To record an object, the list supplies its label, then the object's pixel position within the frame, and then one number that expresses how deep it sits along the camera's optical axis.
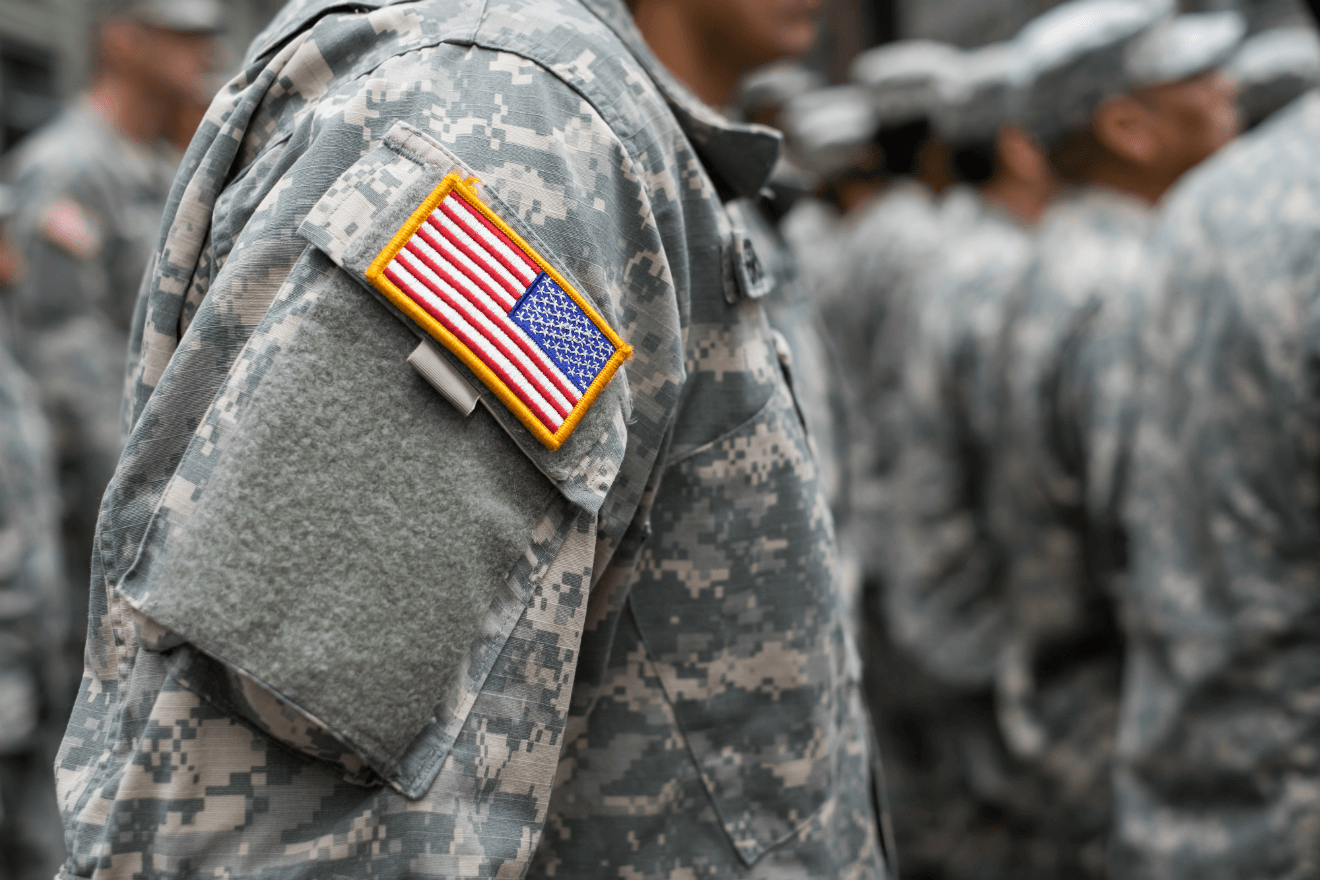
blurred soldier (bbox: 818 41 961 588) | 4.02
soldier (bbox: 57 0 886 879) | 0.70
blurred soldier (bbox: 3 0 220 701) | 3.35
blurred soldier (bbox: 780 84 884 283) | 5.16
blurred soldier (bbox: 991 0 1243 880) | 2.59
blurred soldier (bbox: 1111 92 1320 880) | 1.83
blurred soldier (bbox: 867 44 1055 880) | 3.17
